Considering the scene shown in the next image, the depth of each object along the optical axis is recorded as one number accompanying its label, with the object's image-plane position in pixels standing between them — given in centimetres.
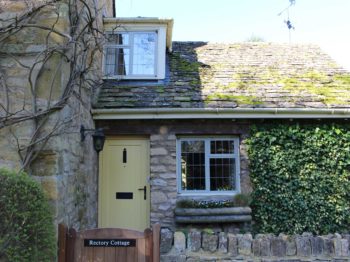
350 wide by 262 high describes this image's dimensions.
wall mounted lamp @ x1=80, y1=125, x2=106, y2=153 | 643
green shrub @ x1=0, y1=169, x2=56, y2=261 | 332
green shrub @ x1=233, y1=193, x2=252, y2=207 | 702
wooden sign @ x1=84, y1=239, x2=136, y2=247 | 384
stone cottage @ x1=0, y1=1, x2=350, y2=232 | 462
